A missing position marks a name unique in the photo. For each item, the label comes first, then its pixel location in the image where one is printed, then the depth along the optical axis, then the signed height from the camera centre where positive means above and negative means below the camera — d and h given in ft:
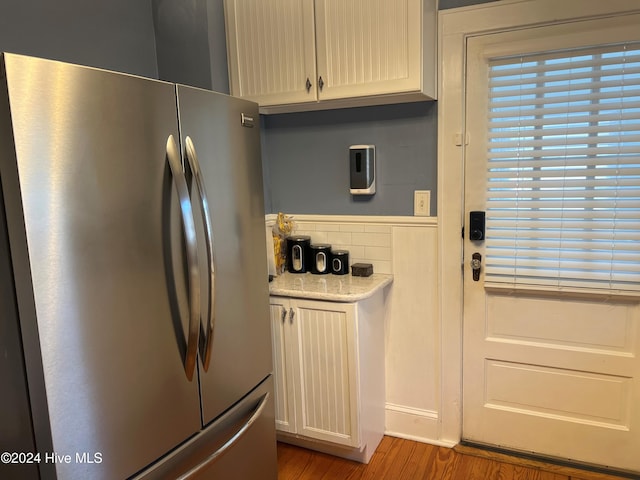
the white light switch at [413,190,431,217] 7.54 -0.35
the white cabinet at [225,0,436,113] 6.53 +1.92
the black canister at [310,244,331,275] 8.02 -1.24
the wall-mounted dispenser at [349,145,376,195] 7.66 +0.23
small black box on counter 7.79 -1.41
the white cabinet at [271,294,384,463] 6.97 -2.83
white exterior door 6.50 -2.04
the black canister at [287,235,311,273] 8.11 -1.15
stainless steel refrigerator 3.40 -0.69
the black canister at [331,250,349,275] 7.96 -1.30
